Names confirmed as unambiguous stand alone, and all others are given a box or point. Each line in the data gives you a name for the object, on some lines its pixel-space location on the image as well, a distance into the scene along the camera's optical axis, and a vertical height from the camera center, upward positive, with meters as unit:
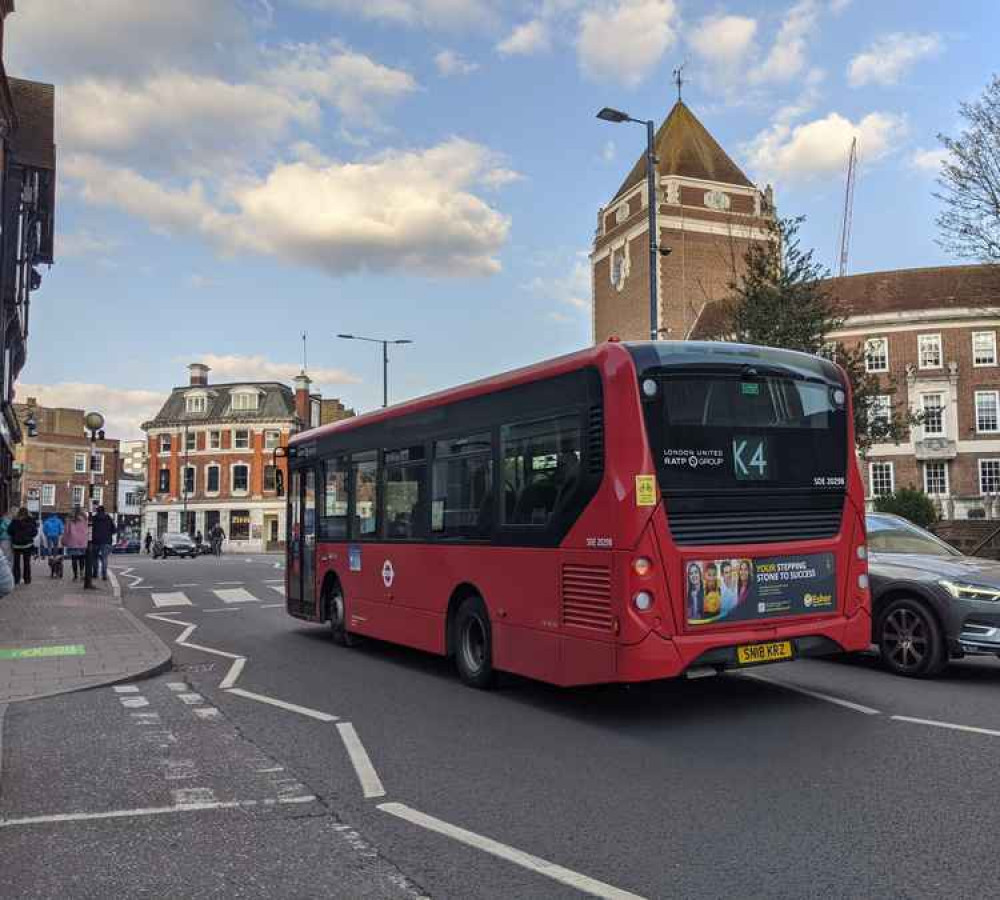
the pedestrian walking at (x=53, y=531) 26.64 -0.63
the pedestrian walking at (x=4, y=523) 16.53 -0.23
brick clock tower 66.25 +19.61
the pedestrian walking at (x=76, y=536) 23.50 -0.65
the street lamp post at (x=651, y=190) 20.11 +6.88
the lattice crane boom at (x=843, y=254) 101.76 +27.14
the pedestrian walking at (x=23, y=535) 21.39 -0.56
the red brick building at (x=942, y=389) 52.56 +6.42
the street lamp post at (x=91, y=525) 21.31 -0.37
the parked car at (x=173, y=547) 49.00 -1.96
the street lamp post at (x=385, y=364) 39.28 +6.02
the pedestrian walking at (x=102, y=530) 23.06 -0.49
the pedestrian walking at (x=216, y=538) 54.31 -1.72
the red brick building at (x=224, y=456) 73.19 +4.12
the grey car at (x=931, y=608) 8.45 -0.97
